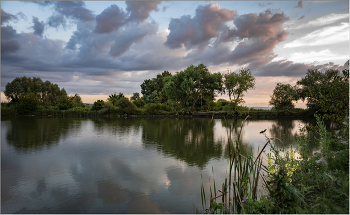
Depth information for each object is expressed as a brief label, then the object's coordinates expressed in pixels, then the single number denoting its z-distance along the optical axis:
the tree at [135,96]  49.95
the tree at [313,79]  28.26
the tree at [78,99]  47.03
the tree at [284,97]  29.95
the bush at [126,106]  32.21
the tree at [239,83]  30.42
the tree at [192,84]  30.53
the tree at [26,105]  31.03
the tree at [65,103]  34.31
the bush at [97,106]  34.31
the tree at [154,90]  45.35
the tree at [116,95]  45.39
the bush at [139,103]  37.75
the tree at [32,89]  43.56
